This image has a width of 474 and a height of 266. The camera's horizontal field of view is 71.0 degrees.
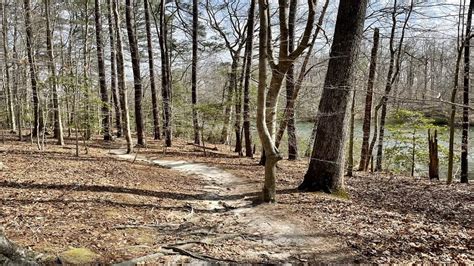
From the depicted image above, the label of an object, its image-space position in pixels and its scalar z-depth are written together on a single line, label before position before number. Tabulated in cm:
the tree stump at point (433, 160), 1132
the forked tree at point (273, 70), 564
